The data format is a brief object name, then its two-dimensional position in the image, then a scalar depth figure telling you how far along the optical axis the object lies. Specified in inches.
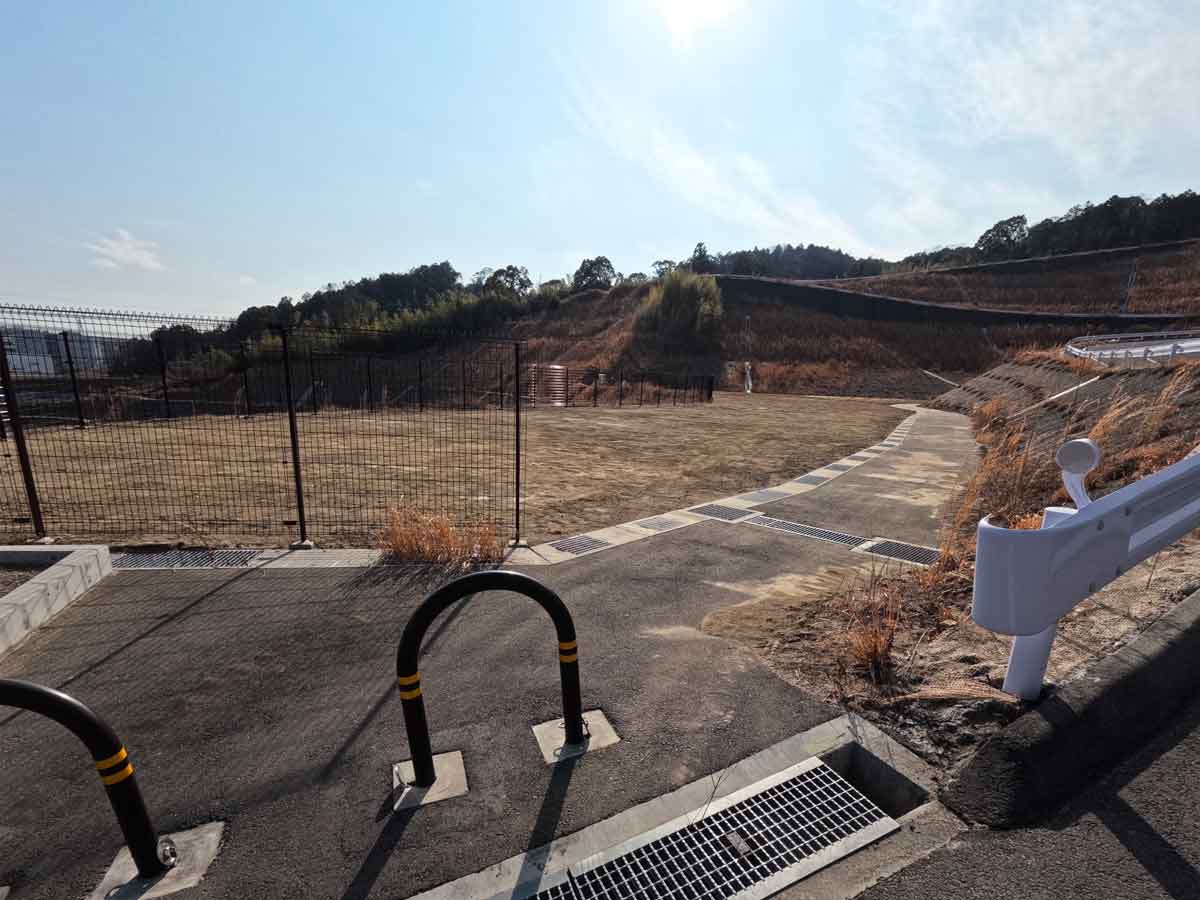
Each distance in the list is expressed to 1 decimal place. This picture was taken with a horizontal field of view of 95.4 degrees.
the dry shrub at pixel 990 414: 582.9
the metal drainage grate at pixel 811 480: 357.1
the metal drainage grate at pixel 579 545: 225.6
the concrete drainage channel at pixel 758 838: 81.0
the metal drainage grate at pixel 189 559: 199.3
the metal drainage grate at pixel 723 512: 274.8
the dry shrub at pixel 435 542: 207.9
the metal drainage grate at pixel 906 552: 216.4
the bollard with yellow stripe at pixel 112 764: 70.9
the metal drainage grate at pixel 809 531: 240.4
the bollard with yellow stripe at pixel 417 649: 94.0
